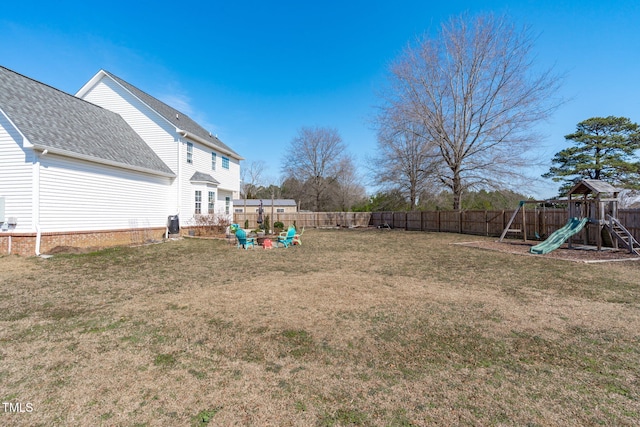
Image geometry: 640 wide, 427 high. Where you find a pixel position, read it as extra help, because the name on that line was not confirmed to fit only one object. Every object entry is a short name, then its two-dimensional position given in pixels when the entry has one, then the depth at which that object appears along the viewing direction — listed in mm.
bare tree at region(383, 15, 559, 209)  19688
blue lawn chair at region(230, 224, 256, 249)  11930
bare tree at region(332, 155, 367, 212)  46375
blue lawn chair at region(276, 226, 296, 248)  13031
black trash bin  15078
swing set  15102
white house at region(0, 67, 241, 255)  9492
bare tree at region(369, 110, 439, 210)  22062
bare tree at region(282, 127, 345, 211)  45875
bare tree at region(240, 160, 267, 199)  54812
